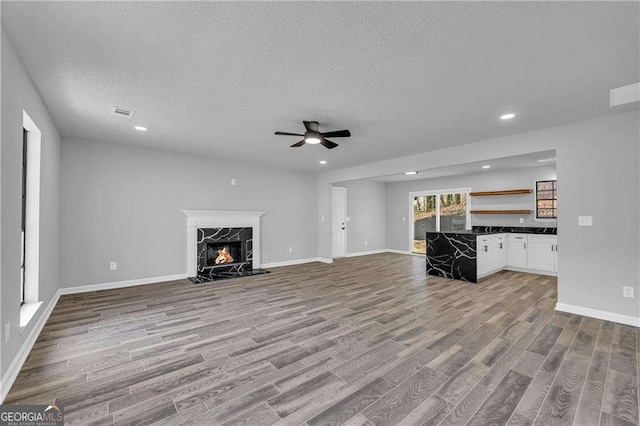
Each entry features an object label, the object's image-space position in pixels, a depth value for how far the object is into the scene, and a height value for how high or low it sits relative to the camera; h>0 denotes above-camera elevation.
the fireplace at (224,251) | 5.70 -0.75
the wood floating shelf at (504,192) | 6.48 +0.57
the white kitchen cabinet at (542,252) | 5.80 -0.76
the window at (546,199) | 6.18 +0.37
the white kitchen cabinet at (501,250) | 6.10 -0.75
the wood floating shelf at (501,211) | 6.43 +0.11
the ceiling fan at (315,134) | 3.49 +1.01
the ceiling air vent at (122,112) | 3.28 +1.22
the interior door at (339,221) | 8.48 -0.16
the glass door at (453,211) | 7.92 +0.14
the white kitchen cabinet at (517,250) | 6.23 -0.77
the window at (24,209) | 2.95 +0.07
